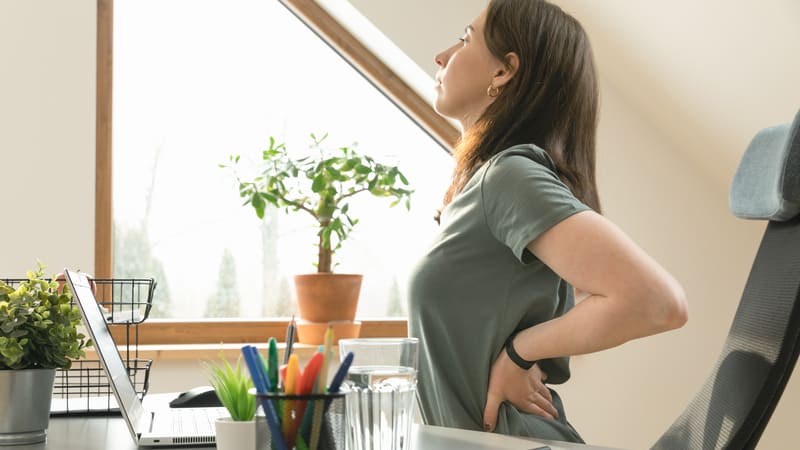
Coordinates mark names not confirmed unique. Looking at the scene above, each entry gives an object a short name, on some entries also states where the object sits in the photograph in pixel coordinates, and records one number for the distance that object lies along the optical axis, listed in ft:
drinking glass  2.98
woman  3.93
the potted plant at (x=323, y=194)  9.47
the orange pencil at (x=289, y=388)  2.46
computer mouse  4.99
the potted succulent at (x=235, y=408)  2.83
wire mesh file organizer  4.83
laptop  3.57
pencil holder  2.46
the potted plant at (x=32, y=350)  3.65
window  9.80
